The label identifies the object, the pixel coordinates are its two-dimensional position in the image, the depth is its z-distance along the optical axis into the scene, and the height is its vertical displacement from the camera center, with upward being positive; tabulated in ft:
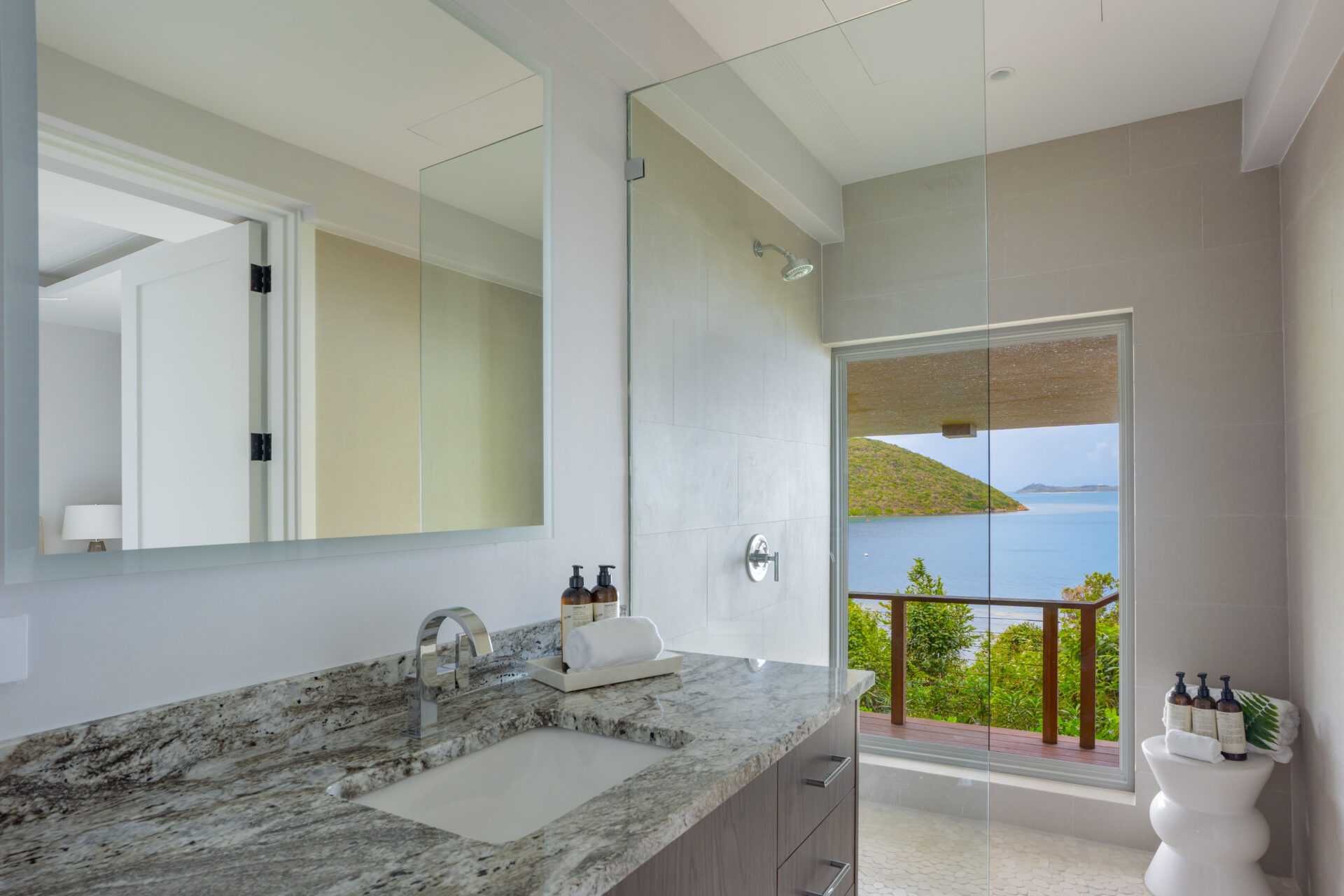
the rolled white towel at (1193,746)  7.69 -3.04
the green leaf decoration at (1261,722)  7.70 -2.79
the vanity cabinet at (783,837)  2.90 -1.74
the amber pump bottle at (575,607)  4.75 -0.98
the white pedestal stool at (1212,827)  7.52 -3.80
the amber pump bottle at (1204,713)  7.88 -2.75
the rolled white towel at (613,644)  4.42 -1.14
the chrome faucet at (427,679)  3.60 -1.09
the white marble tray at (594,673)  4.37 -1.32
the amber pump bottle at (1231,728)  7.68 -2.84
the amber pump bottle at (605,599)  4.86 -0.96
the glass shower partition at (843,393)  5.11 +0.41
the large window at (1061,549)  9.70 -1.33
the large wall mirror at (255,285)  2.87 +0.76
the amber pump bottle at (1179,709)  8.03 -2.76
